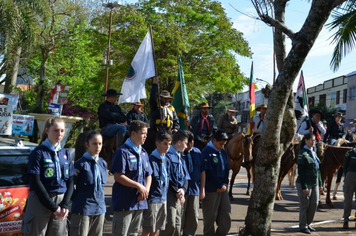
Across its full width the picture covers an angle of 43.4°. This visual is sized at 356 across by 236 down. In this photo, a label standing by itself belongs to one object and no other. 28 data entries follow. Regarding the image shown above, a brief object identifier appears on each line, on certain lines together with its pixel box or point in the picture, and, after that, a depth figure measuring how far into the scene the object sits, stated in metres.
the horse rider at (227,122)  13.55
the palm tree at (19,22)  16.89
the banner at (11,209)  5.75
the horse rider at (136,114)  11.23
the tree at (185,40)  28.02
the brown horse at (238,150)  12.21
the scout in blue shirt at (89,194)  5.25
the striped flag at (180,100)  10.41
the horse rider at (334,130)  14.98
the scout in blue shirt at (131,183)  5.62
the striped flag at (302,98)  12.99
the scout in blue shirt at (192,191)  7.33
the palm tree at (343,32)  10.48
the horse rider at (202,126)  11.83
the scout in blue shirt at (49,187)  4.79
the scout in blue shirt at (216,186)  7.76
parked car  5.78
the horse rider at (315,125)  13.57
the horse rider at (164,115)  9.90
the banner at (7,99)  10.77
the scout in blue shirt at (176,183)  6.77
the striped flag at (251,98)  13.08
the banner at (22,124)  15.92
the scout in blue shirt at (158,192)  6.25
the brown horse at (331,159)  12.64
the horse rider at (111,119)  9.95
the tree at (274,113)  7.46
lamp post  24.70
